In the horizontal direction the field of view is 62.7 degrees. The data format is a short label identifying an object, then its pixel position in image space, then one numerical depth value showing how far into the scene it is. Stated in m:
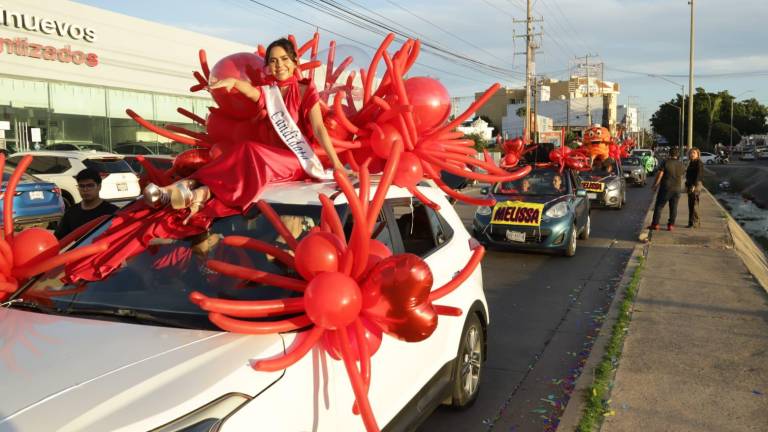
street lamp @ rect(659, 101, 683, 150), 84.51
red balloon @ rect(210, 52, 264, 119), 3.91
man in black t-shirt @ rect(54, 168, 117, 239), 5.28
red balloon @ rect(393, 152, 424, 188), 3.74
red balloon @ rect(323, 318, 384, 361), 2.50
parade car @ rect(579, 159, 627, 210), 17.73
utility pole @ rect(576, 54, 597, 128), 78.31
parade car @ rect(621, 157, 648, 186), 27.84
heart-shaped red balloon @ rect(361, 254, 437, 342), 2.45
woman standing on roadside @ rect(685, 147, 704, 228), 12.64
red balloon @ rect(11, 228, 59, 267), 3.32
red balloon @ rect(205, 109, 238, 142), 4.19
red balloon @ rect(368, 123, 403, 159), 3.90
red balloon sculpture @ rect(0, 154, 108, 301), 3.04
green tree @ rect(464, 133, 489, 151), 40.80
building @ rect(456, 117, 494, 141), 56.03
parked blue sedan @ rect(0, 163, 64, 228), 9.83
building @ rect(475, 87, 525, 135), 105.75
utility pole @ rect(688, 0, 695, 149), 37.34
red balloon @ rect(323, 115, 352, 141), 4.07
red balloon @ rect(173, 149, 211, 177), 3.99
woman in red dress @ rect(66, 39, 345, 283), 3.20
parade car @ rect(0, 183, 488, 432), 2.03
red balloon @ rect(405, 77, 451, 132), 4.13
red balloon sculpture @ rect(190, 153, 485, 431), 2.37
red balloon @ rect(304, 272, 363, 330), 2.37
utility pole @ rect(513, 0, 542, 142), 39.72
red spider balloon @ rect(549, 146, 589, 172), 12.19
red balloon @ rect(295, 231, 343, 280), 2.46
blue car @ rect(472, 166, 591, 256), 9.95
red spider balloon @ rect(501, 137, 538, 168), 9.09
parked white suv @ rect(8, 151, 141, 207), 12.98
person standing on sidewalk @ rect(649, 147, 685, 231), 12.37
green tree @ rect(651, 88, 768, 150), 86.00
